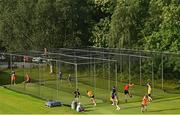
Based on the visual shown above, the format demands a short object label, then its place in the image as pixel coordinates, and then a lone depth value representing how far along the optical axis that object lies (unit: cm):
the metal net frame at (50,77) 4266
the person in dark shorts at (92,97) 3659
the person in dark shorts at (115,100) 3543
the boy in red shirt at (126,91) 3900
